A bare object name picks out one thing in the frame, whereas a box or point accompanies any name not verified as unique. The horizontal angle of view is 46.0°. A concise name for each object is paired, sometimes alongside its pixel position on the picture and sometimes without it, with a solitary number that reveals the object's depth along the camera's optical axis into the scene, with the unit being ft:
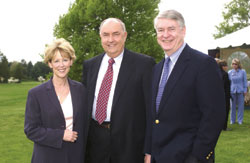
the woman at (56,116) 11.10
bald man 12.37
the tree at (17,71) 356.59
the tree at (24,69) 399.71
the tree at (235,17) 126.41
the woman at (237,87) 36.76
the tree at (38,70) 410.47
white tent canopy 48.11
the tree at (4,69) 309.01
